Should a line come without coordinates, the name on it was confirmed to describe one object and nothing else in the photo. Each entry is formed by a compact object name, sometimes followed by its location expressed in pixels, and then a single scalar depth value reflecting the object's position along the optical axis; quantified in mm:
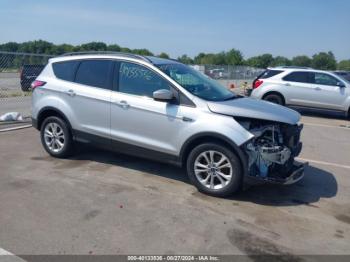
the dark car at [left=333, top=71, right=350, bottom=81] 26169
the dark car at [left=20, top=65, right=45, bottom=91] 13089
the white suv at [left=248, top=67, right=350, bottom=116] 13352
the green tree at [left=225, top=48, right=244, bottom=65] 79688
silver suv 4902
